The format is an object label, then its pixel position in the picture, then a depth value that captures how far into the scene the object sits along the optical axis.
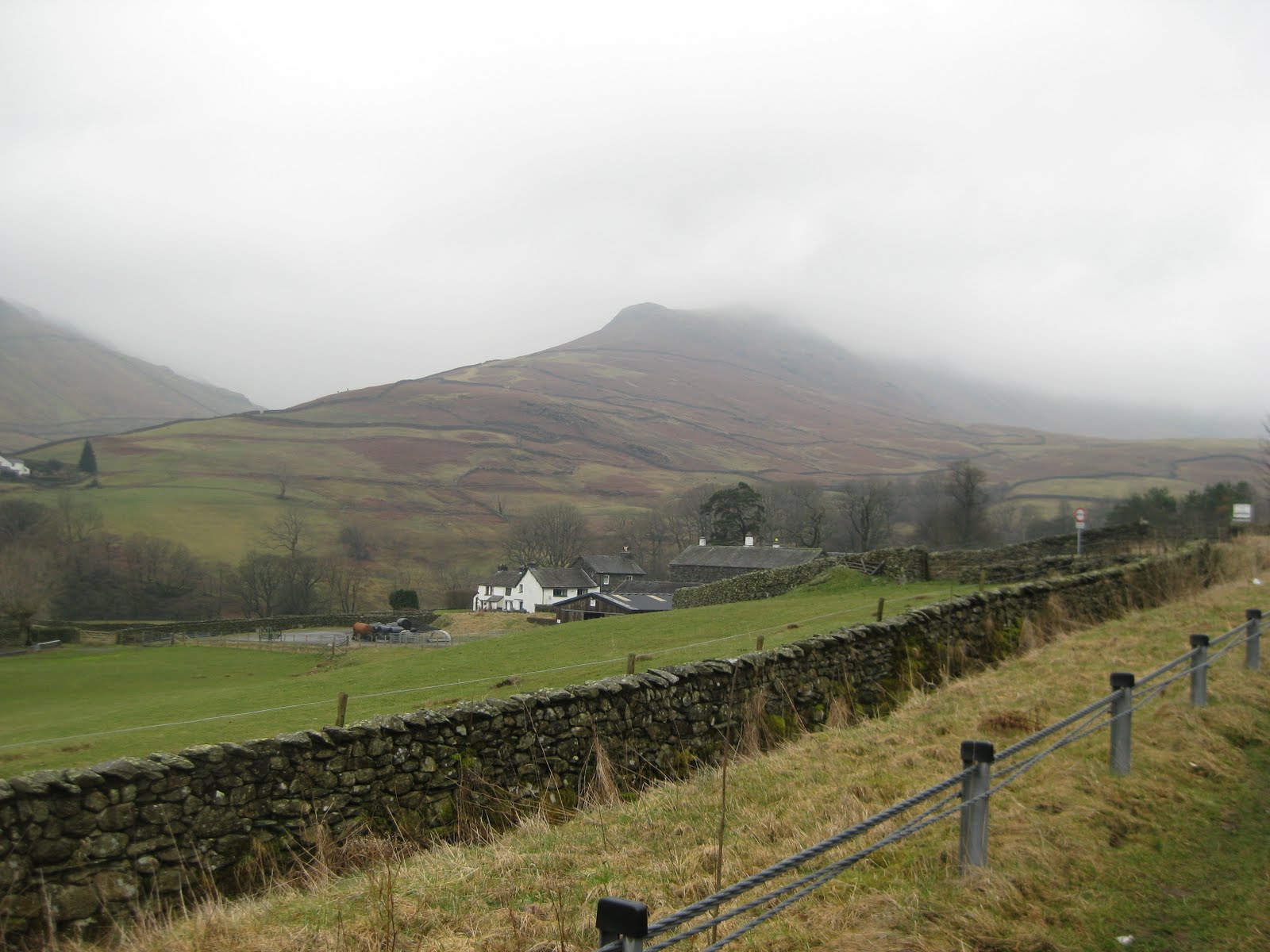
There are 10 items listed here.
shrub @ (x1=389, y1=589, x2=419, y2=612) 95.00
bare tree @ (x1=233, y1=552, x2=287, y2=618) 94.44
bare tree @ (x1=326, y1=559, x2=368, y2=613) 103.02
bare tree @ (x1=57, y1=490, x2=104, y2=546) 104.69
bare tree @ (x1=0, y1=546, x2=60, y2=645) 67.62
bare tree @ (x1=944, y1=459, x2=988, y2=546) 79.81
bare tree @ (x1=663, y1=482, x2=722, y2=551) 116.29
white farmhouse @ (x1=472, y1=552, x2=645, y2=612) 101.56
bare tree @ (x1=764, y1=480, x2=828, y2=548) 102.38
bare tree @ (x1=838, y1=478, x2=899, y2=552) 94.44
